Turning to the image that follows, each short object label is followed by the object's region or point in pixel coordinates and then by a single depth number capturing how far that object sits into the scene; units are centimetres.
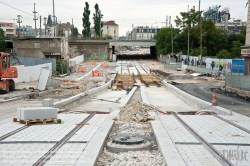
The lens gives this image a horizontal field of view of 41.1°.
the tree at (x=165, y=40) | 8225
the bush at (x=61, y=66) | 4538
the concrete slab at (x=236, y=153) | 713
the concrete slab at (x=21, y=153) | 702
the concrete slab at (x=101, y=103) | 1809
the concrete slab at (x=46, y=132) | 909
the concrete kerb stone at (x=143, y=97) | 2038
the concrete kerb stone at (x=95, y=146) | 692
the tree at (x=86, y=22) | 10181
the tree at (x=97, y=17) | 10762
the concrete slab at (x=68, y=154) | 696
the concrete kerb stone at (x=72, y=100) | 1606
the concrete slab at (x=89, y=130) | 906
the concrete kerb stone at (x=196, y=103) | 1416
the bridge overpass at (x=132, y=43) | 8831
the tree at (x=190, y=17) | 7631
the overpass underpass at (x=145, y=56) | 10406
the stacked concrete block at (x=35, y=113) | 1112
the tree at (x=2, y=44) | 7456
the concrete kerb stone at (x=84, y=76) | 3902
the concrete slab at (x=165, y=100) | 1873
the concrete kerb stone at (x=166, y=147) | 694
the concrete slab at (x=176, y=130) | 907
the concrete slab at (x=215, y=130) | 916
